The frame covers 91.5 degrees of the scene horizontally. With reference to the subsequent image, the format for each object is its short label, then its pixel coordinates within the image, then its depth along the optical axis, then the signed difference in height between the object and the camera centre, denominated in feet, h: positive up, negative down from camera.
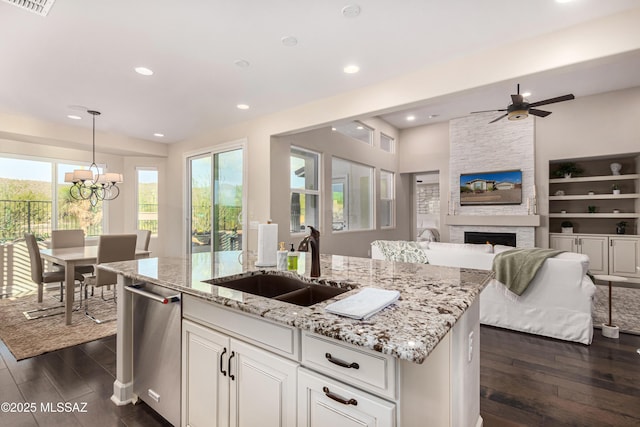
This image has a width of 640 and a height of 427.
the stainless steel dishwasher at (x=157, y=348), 5.66 -2.57
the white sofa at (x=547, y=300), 9.56 -2.78
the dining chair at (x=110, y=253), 11.85 -1.45
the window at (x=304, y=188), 17.16 +1.57
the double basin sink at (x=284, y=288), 5.37 -1.36
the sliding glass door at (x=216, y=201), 17.28 +0.89
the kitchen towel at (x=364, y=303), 3.54 -1.08
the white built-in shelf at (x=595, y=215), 19.09 +0.04
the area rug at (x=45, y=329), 9.64 -4.00
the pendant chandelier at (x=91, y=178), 13.23 +1.74
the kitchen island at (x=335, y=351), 3.21 -1.73
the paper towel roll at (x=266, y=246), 6.63 -0.65
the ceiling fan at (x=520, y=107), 13.78 +4.86
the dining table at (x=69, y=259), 11.35 -1.63
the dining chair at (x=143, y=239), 15.99 -1.20
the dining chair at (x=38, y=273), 12.52 -2.30
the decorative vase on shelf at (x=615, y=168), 19.62 +3.02
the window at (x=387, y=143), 25.03 +5.97
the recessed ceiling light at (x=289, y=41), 8.77 +5.01
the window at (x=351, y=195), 20.12 +1.44
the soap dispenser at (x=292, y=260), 6.45 -0.96
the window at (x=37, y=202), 16.63 +0.82
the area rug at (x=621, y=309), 10.92 -3.79
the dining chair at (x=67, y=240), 14.64 -1.14
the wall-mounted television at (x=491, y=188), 21.58 +2.00
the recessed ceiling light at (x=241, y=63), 10.04 +5.02
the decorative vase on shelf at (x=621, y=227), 19.52 -0.72
